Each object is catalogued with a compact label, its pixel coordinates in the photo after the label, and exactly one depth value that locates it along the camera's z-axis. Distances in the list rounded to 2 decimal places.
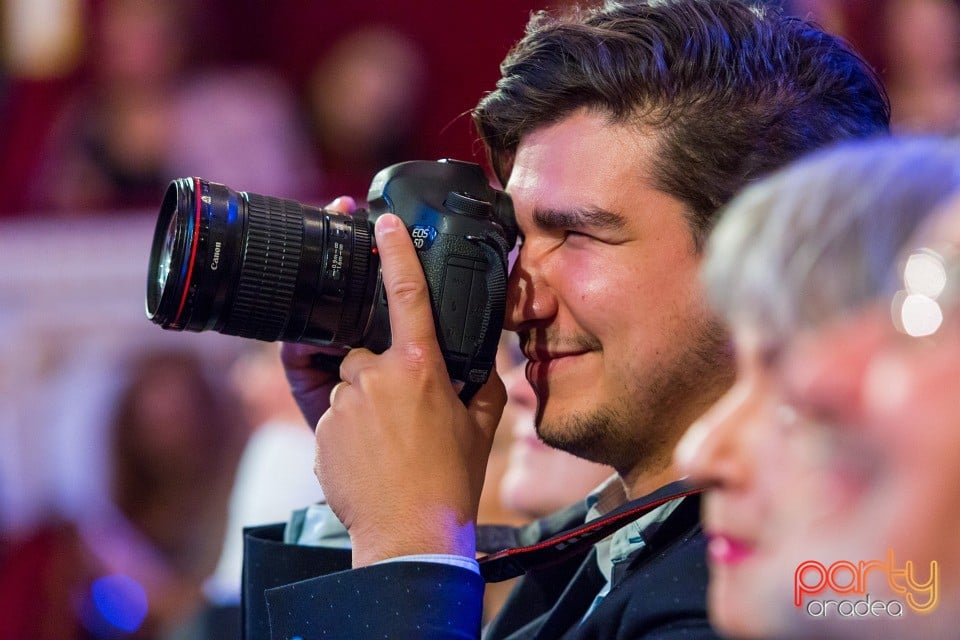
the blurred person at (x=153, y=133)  6.32
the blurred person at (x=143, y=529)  5.51
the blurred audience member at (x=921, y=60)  4.07
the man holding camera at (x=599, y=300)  1.93
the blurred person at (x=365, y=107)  6.69
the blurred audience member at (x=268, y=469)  4.28
